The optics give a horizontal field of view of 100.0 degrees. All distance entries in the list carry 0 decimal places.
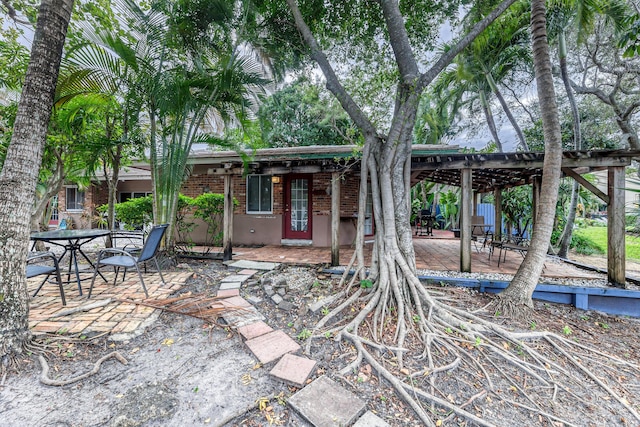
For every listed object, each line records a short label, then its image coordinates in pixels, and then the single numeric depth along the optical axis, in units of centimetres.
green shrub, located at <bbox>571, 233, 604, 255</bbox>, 919
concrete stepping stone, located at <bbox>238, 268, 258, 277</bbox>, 490
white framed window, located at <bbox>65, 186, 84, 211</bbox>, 1164
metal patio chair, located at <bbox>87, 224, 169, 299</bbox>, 362
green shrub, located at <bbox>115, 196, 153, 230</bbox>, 602
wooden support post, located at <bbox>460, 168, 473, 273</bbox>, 488
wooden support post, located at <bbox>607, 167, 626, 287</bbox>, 434
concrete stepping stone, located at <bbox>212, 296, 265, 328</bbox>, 319
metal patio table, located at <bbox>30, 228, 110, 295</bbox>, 343
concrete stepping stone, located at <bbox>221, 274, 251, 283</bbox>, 455
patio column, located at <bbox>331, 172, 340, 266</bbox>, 521
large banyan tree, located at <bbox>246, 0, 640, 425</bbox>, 251
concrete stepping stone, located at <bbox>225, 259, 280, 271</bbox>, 532
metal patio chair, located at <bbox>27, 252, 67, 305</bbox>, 289
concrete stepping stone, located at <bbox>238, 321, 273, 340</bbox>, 291
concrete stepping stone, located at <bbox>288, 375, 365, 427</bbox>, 184
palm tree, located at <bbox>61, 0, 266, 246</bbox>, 448
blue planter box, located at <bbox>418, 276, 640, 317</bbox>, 426
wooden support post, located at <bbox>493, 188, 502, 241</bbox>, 812
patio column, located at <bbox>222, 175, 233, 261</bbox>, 593
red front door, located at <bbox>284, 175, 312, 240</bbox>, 799
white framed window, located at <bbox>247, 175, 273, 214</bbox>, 817
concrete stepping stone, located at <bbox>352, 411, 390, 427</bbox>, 184
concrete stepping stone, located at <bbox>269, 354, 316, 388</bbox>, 220
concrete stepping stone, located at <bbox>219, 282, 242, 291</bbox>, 425
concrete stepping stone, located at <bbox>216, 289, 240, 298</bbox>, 393
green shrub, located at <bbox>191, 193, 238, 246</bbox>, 647
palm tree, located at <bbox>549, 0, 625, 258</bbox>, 535
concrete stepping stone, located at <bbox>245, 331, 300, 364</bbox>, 254
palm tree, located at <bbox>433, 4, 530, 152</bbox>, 649
